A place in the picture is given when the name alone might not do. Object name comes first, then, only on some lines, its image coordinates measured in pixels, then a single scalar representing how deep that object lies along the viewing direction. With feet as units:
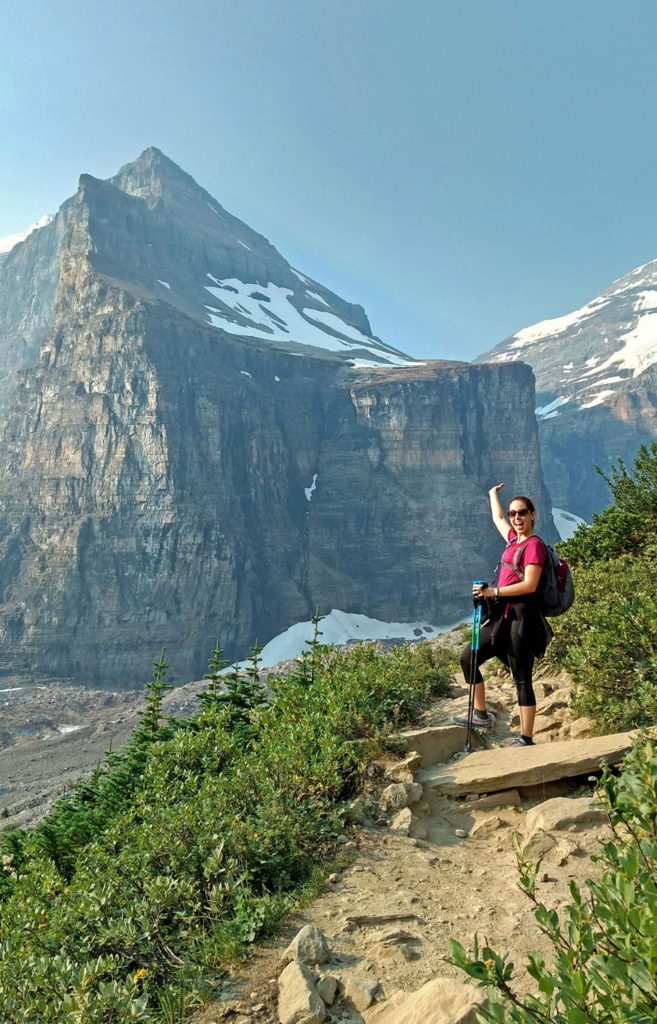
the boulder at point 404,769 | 17.51
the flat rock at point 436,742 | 19.03
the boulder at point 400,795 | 16.15
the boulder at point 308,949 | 10.35
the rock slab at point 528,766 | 15.99
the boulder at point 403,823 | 15.14
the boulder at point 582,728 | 19.33
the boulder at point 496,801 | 16.35
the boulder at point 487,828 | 15.49
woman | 19.12
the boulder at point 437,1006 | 8.23
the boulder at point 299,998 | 9.27
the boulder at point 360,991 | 9.52
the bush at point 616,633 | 18.53
